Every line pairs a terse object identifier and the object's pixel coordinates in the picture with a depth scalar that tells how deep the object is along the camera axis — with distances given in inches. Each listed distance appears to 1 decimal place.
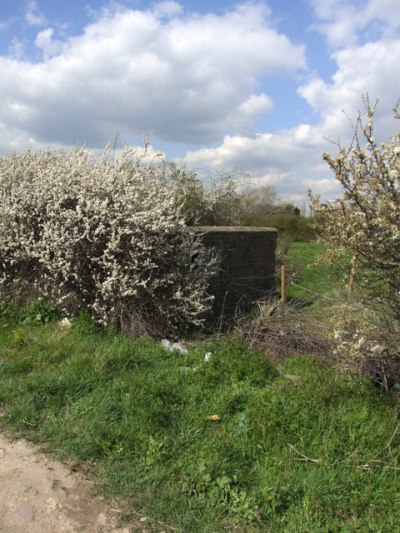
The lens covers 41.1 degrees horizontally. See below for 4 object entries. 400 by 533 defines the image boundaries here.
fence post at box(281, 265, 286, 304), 367.8
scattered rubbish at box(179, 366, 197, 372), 215.5
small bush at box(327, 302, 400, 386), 176.8
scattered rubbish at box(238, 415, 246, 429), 167.1
